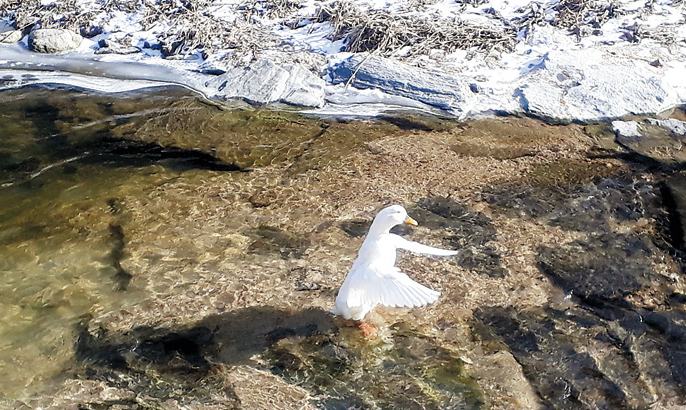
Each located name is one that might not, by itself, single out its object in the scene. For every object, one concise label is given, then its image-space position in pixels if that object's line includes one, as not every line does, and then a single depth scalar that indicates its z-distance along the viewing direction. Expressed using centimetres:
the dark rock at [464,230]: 484
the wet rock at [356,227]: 517
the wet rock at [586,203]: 528
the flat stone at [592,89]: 686
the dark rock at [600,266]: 457
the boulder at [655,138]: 617
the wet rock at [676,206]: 505
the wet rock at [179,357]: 371
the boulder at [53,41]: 838
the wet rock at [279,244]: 493
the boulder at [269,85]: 722
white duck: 380
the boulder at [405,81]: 709
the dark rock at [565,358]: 373
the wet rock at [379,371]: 374
